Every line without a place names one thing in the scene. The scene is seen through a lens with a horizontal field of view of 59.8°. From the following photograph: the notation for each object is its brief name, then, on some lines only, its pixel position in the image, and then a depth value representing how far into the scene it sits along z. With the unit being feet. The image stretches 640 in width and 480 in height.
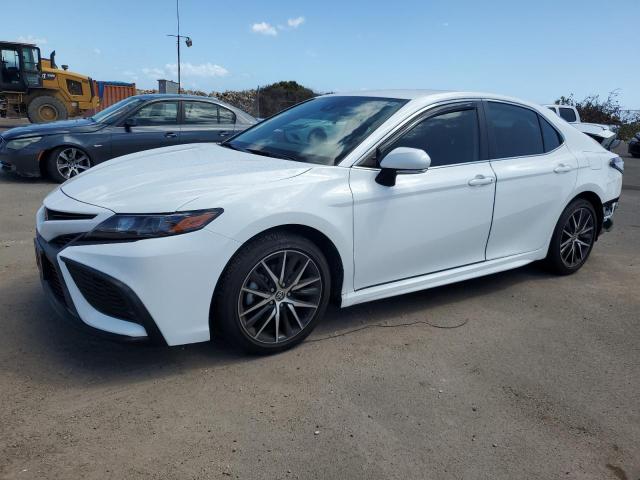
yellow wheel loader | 59.21
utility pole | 91.56
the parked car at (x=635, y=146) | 62.34
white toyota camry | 9.40
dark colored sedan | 27.27
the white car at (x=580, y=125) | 54.80
